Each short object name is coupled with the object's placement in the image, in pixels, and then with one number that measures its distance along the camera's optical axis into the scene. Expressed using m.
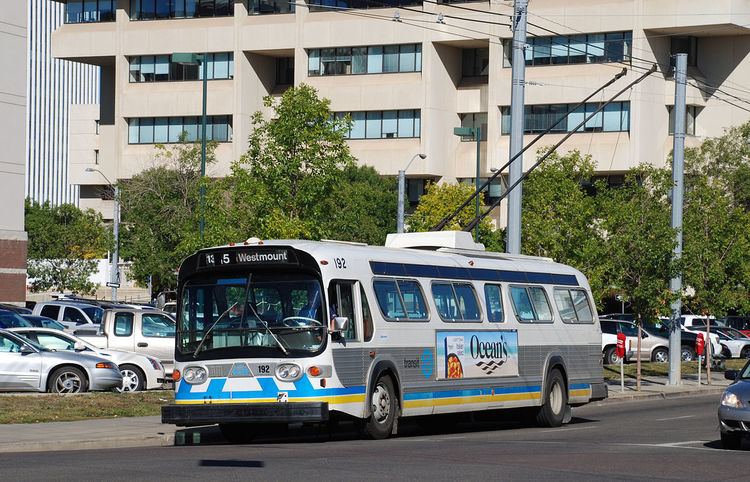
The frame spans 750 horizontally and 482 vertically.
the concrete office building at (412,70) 74.50
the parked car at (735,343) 55.81
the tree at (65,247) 81.69
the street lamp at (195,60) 43.41
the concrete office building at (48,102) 187.38
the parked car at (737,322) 64.69
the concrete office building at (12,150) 49.94
